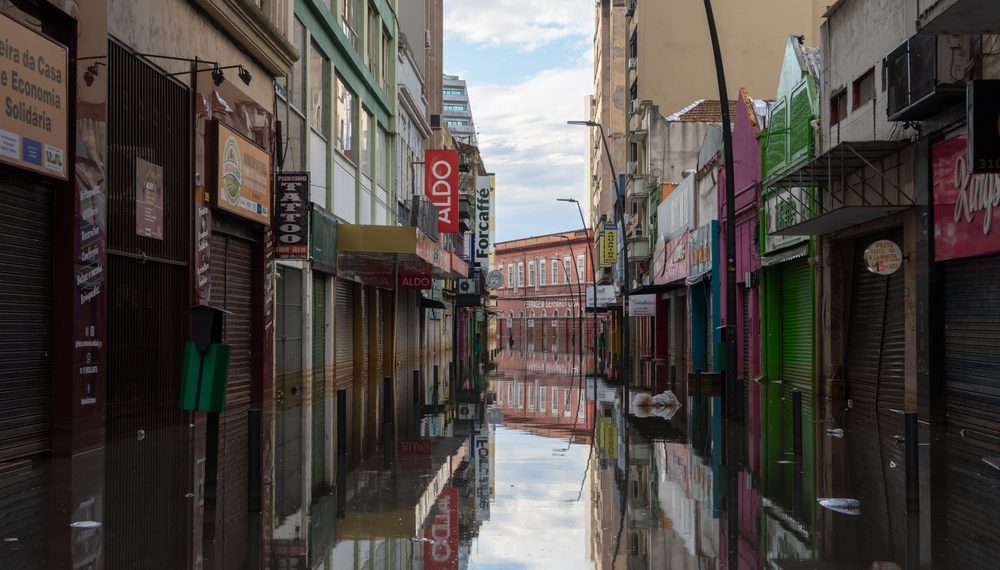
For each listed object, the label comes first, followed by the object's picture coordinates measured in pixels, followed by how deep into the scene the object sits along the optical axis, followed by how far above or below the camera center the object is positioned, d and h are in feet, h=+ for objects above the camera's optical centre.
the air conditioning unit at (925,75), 49.55 +12.32
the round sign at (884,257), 57.36 +4.05
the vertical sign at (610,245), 216.54 +18.06
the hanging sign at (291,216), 67.15 +7.45
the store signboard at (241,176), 56.29 +8.91
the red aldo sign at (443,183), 145.38 +21.07
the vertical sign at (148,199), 46.24 +6.02
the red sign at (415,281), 119.44 +5.94
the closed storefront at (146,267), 43.50 +3.04
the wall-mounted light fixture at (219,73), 52.42 +13.24
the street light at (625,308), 103.62 +2.95
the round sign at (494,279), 226.58 +11.63
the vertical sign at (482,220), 213.66 +22.80
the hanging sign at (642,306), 133.28 +3.34
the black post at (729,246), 53.57 +4.48
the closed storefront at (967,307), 46.88 +1.14
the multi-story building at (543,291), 333.83 +14.06
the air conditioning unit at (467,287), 165.68 +7.54
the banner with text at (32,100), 34.63 +8.02
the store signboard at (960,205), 47.39 +5.93
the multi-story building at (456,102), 470.39 +104.14
